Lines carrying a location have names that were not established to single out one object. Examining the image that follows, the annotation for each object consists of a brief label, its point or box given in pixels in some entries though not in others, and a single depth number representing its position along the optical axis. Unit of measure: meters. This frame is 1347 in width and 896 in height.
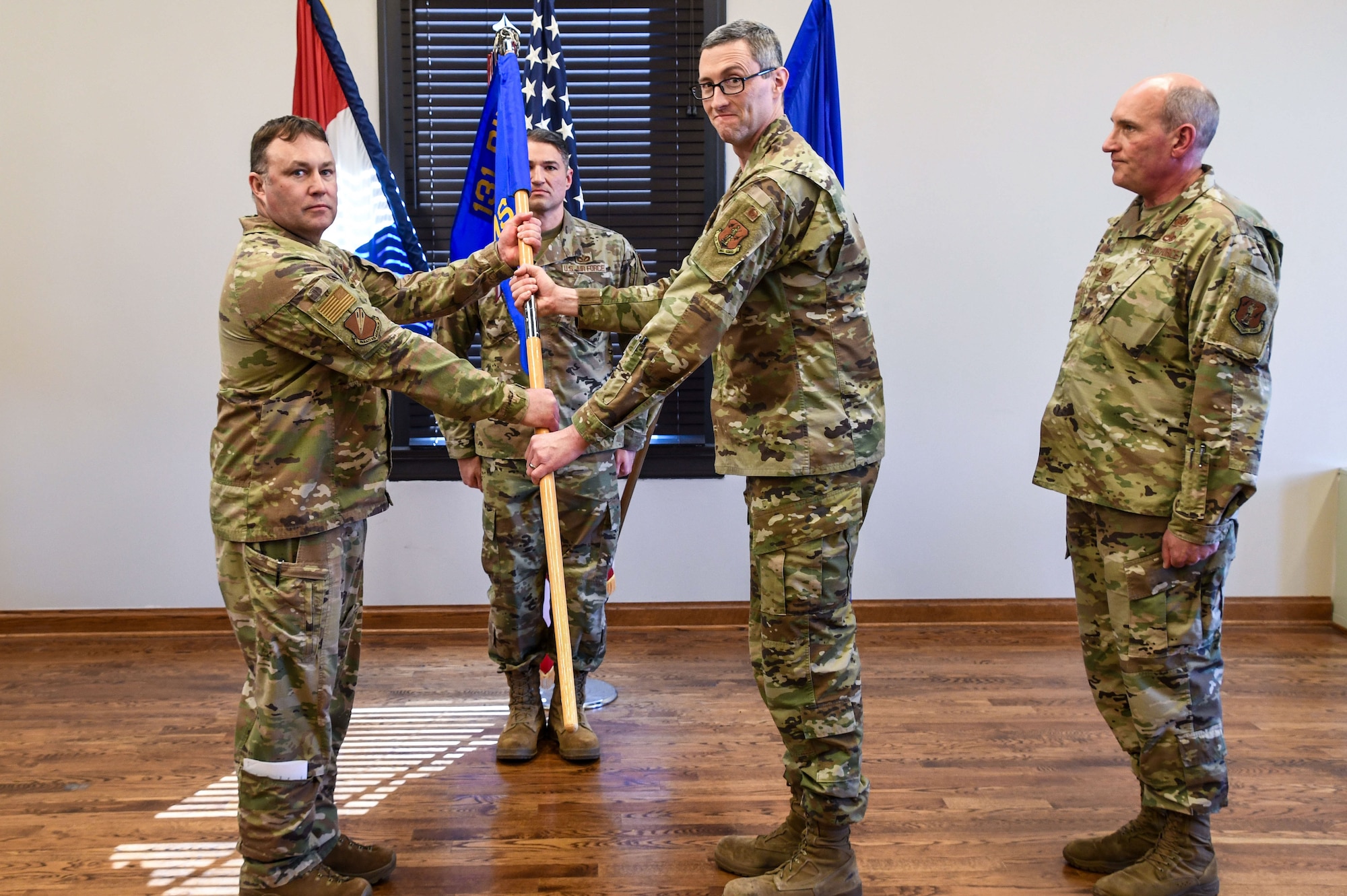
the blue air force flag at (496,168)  2.58
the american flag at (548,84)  3.40
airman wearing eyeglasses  1.96
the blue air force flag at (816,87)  3.42
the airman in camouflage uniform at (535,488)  2.94
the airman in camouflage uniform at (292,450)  1.93
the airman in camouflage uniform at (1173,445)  2.00
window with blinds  3.80
